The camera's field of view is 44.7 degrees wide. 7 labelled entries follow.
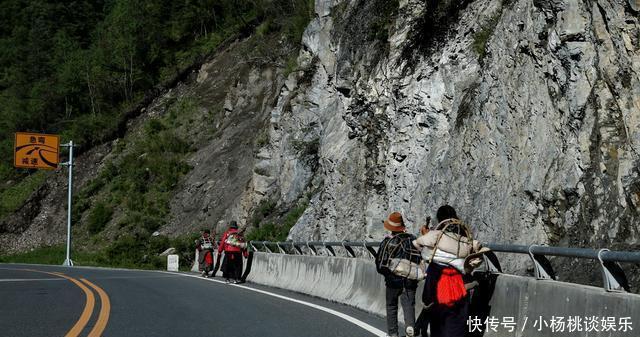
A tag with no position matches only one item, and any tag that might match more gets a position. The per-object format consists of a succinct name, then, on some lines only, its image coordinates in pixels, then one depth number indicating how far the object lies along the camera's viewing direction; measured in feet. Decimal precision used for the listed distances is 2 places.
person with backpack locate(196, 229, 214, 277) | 87.20
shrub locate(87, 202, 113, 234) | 177.88
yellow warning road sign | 147.95
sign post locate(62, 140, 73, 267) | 132.99
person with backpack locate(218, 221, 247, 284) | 71.72
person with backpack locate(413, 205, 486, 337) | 24.89
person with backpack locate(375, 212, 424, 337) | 31.73
